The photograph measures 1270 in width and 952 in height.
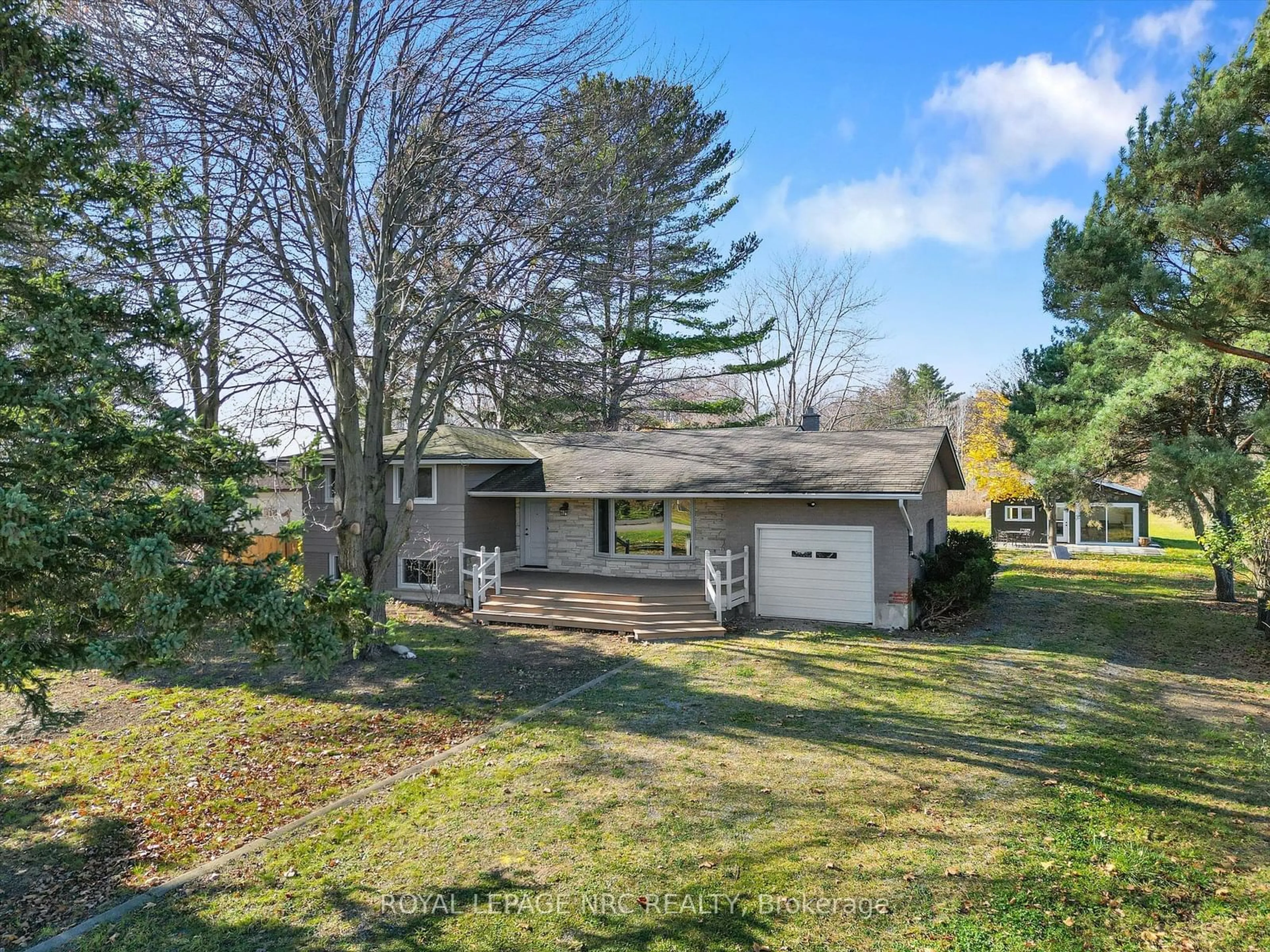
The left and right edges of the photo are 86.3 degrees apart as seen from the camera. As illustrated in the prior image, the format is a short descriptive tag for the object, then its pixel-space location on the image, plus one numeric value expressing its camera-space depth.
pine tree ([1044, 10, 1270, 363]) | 10.10
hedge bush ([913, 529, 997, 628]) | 14.61
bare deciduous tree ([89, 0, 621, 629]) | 9.70
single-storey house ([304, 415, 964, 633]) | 14.28
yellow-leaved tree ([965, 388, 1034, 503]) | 29.45
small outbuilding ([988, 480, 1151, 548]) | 31.12
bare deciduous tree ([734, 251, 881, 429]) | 33.31
